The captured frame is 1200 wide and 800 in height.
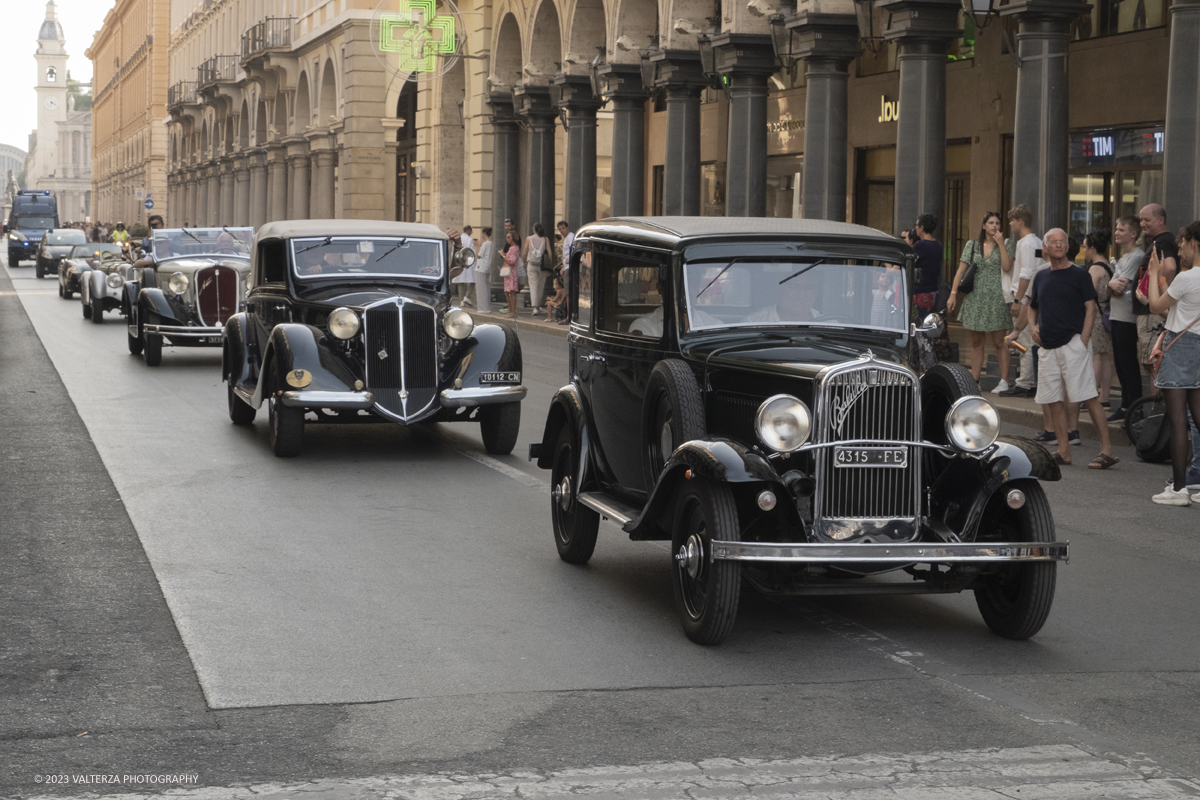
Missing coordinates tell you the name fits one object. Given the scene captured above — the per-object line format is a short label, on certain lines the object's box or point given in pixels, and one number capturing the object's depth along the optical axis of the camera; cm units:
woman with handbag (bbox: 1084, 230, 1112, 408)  1371
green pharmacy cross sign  3797
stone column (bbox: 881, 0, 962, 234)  1973
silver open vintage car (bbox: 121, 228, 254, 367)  2034
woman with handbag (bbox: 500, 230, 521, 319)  2972
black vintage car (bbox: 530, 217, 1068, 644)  636
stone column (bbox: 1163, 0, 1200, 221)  1547
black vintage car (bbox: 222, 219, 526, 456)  1181
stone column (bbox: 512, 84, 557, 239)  3362
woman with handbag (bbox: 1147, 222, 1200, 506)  1020
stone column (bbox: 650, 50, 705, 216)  2725
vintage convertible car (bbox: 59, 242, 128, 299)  3797
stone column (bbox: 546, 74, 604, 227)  3177
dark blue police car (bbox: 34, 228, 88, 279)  5697
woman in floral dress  1555
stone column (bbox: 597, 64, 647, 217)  2953
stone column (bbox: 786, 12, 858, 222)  2236
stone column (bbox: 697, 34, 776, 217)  2500
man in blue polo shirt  1177
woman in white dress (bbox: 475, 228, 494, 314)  3162
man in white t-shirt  1516
